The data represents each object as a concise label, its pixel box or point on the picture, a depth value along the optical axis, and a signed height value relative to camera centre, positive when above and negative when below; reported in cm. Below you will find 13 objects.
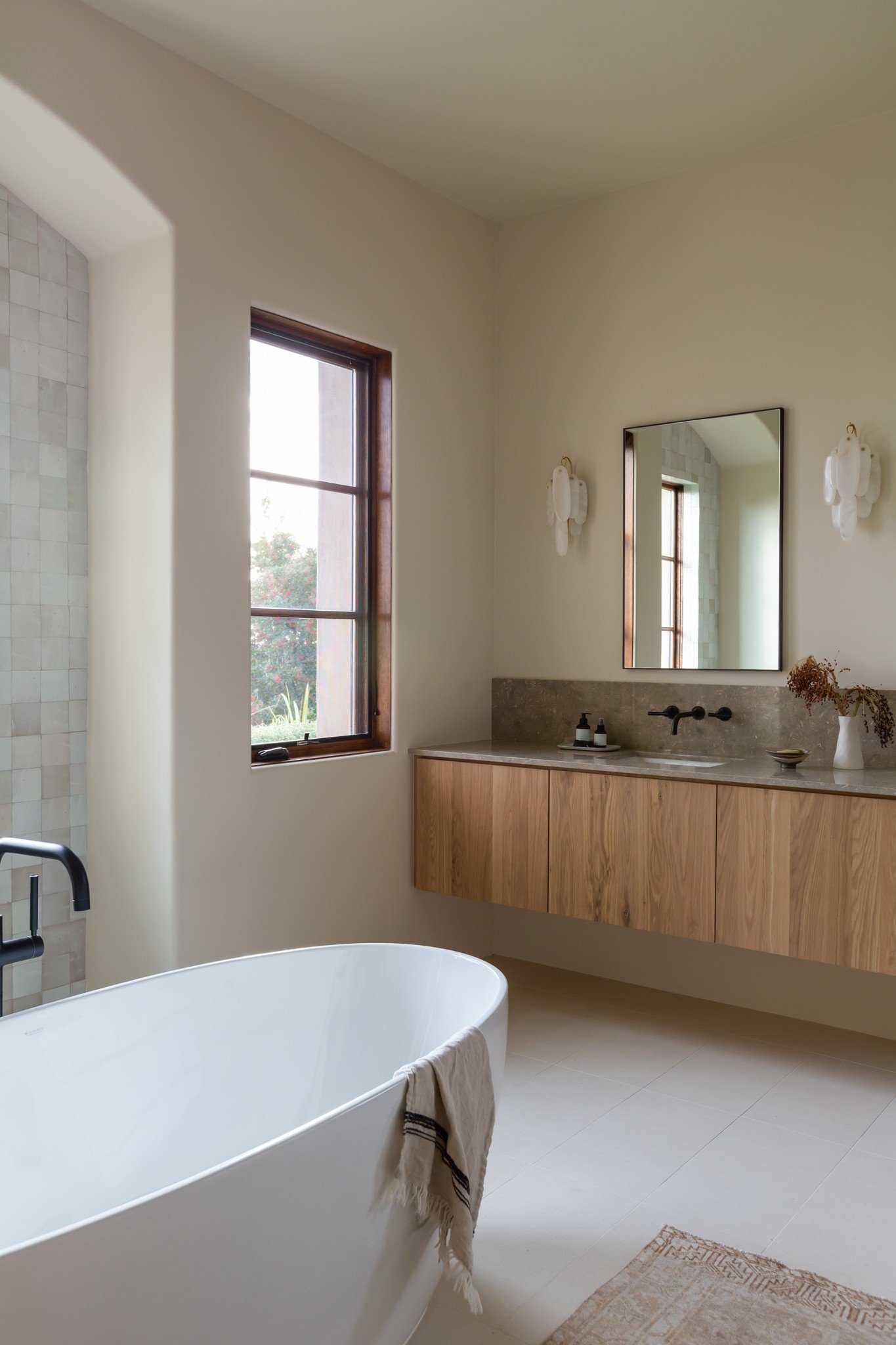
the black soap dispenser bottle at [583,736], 397 -34
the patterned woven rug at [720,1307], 198 -132
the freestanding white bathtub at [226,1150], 133 -88
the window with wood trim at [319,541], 352 +38
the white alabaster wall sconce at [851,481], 341 +56
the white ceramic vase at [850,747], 334 -32
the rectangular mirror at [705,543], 367 +39
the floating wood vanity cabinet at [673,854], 297 -67
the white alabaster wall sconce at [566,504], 412 +58
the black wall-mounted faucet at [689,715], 373 -24
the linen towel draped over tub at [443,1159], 171 -87
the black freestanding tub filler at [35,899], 211 -53
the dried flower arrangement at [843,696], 338 -16
